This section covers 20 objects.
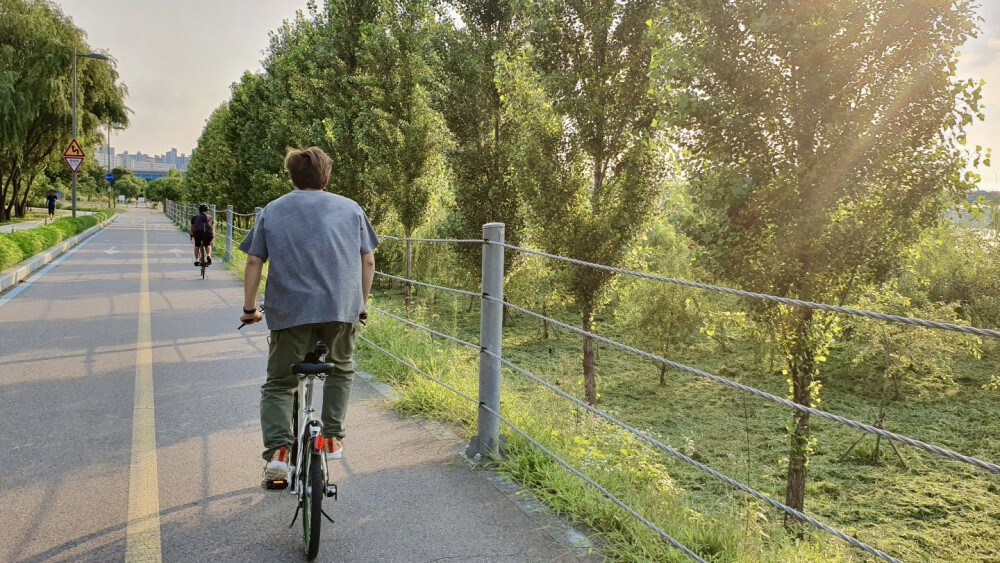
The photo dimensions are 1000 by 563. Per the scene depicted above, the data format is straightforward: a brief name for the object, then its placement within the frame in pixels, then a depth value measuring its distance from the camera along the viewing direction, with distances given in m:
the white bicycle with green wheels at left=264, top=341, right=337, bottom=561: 3.06
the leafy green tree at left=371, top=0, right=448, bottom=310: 16.19
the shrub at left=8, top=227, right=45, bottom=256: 16.53
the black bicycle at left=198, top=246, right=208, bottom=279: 16.12
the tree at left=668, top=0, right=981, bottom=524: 7.50
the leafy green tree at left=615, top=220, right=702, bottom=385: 21.52
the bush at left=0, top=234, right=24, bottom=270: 13.98
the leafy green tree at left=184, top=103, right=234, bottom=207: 33.66
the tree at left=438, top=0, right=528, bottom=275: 18.20
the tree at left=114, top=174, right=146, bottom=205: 136.50
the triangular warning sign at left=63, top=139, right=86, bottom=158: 26.64
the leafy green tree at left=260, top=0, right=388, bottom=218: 16.39
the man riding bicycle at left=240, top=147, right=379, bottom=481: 3.26
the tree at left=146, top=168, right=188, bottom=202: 94.60
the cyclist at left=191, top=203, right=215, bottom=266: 16.44
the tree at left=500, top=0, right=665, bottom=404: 14.13
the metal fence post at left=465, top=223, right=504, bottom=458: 4.32
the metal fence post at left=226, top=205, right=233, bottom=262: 19.05
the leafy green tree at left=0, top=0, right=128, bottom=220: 32.38
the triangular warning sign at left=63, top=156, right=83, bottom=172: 26.81
